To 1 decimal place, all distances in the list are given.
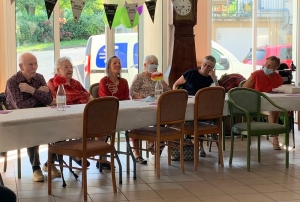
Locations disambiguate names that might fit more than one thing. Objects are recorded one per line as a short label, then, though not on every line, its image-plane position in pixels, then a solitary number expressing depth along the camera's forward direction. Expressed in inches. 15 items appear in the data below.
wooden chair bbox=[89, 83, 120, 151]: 227.8
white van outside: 285.3
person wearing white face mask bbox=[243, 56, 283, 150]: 249.8
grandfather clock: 274.4
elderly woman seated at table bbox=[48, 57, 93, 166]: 206.4
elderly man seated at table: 188.9
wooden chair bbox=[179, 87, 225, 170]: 205.8
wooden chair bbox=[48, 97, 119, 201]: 163.8
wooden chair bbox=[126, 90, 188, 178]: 192.5
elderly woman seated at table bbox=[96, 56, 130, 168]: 221.5
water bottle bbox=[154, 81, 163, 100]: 215.9
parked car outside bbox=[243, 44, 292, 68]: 341.1
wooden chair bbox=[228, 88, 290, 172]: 209.9
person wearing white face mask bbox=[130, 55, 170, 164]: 229.8
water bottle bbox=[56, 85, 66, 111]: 179.5
